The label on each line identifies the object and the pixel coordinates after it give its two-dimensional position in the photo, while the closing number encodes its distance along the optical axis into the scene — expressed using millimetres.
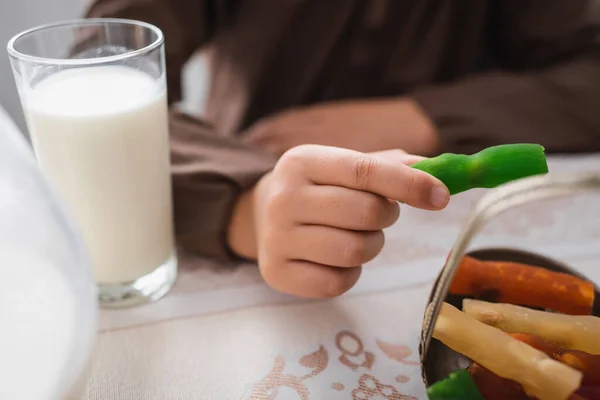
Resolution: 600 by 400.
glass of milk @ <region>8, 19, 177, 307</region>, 275
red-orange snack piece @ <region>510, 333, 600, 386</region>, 207
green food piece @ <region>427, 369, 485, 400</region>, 205
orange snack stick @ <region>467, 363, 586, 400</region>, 207
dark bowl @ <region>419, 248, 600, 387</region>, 226
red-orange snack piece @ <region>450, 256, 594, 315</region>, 251
